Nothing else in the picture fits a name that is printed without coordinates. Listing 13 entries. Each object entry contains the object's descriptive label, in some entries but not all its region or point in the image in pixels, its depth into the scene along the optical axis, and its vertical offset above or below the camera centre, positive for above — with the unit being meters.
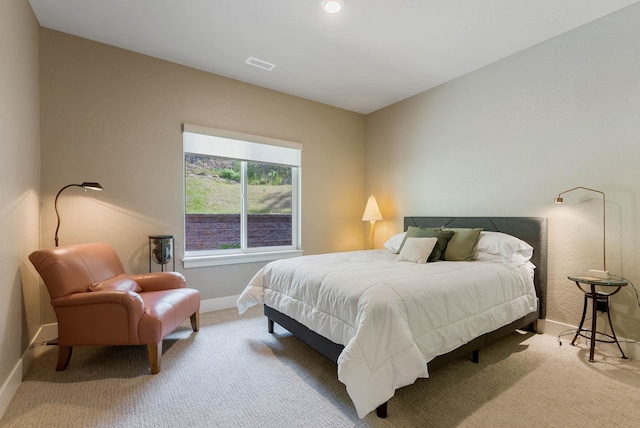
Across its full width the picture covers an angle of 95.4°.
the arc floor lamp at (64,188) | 2.52 +0.21
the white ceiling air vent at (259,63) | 3.19 +1.66
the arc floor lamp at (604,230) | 2.47 -0.16
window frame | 3.40 +0.70
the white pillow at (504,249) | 2.68 -0.35
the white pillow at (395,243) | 3.44 -0.38
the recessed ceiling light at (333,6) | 2.29 +1.65
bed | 1.58 -0.67
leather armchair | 2.05 -0.73
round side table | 2.24 -0.73
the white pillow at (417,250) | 2.76 -0.37
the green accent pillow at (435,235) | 2.87 -0.25
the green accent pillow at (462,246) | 2.80 -0.33
